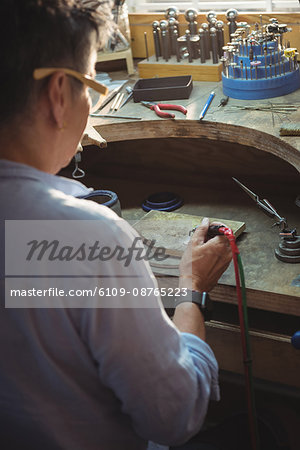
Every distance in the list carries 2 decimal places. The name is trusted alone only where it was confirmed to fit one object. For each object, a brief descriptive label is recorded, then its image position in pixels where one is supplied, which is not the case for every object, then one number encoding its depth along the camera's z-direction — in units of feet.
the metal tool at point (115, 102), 7.36
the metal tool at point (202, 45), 7.68
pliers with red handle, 6.81
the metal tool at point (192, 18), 7.83
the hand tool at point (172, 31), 8.09
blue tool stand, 6.89
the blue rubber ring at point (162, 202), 7.34
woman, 2.97
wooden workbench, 5.51
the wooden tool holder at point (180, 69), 7.74
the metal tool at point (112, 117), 6.96
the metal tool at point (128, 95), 7.47
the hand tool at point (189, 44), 7.75
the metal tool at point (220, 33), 7.67
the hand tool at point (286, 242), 5.58
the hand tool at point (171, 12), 8.07
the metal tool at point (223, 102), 6.91
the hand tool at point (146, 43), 8.12
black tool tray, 7.27
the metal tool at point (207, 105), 6.62
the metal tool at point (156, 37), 8.07
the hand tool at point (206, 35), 7.72
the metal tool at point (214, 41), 7.66
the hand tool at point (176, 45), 7.95
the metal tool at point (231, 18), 7.63
